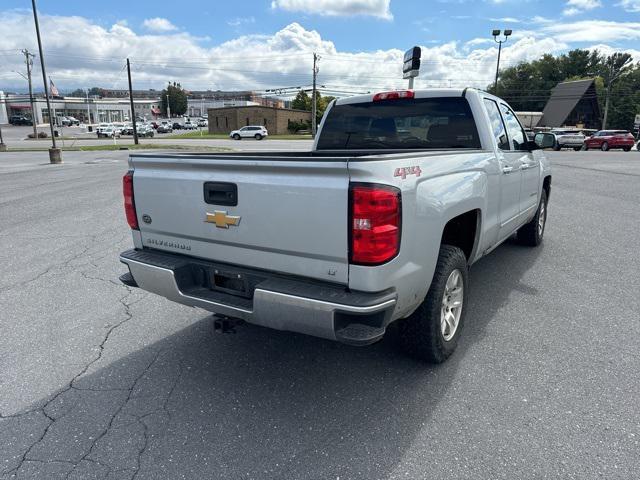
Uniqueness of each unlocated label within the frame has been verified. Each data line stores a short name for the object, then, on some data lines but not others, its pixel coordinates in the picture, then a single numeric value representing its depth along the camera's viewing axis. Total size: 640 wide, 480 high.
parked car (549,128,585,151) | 37.03
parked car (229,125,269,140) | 54.53
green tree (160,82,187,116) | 130.88
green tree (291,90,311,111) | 85.75
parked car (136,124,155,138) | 59.22
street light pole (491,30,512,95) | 33.72
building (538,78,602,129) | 67.69
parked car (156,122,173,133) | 78.31
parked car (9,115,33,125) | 97.50
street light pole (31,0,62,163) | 23.05
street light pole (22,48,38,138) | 59.33
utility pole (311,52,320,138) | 61.84
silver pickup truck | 2.40
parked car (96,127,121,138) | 62.34
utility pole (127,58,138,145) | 39.34
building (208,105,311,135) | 70.56
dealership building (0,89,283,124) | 110.62
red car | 35.22
